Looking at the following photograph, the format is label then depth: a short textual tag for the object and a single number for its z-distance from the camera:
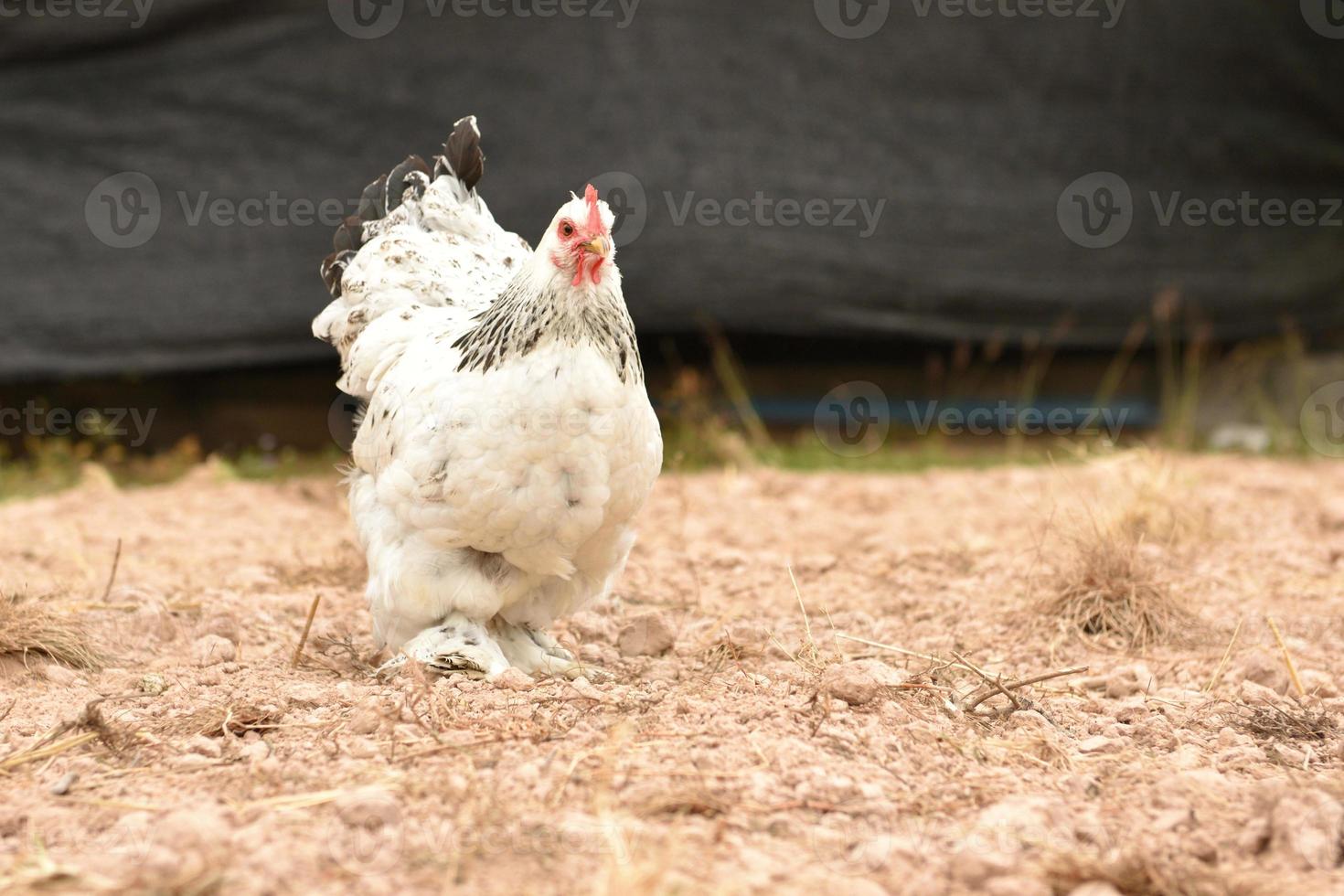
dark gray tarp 12.77
